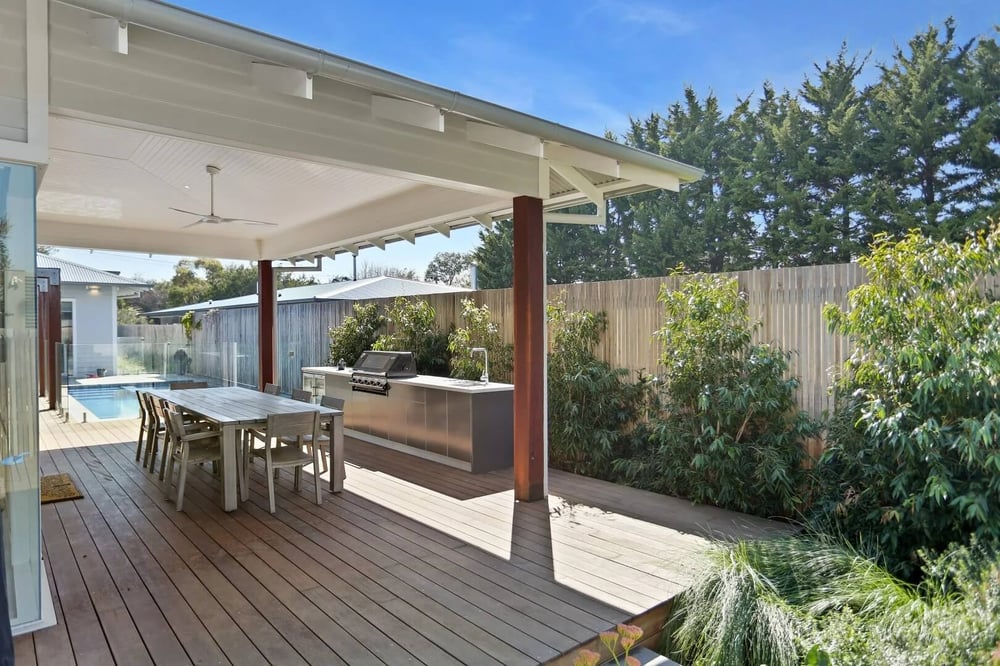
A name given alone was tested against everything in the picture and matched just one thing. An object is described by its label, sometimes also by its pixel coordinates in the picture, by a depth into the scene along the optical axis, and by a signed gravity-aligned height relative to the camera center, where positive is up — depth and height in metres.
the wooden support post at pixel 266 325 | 9.13 +0.01
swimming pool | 9.45 -1.15
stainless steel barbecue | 7.00 -0.52
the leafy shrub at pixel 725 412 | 4.39 -0.67
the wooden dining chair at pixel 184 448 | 4.68 -1.02
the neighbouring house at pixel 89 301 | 13.32 +0.58
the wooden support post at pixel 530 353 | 4.95 -0.23
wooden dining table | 4.65 -0.73
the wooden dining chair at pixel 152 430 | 5.81 -1.00
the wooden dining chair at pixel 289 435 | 4.62 -0.87
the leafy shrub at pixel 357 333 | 8.68 -0.11
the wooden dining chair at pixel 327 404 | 5.36 -0.71
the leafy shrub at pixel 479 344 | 6.89 -0.24
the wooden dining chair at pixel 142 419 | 6.44 -0.98
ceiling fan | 5.48 +0.98
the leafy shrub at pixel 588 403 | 5.64 -0.73
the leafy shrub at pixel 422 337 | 7.71 -0.15
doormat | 4.98 -1.36
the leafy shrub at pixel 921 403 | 3.15 -0.45
